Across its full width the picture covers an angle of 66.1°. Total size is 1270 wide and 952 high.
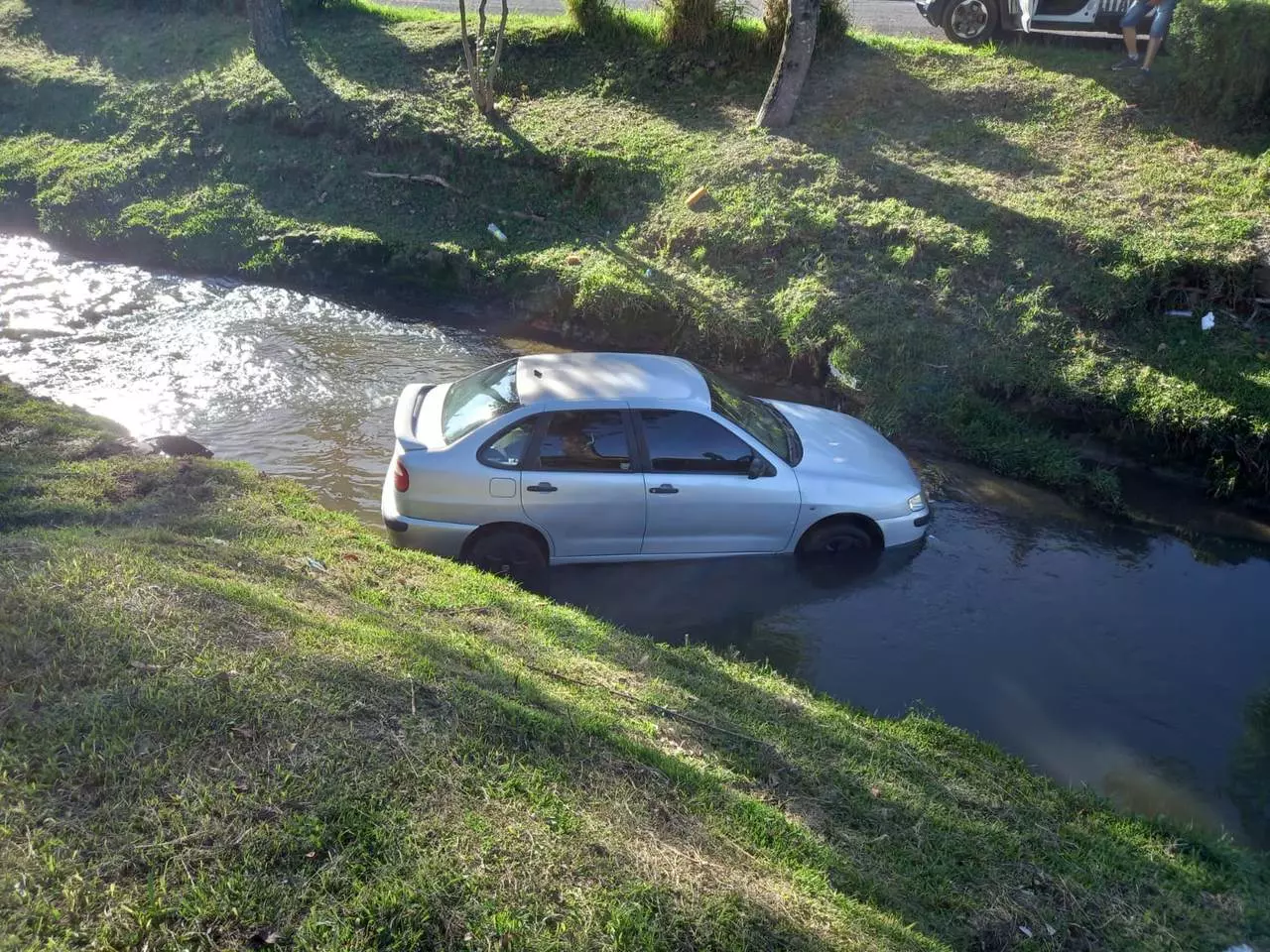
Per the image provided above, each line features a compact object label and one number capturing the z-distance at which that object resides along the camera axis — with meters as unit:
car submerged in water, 7.61
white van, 14.43
